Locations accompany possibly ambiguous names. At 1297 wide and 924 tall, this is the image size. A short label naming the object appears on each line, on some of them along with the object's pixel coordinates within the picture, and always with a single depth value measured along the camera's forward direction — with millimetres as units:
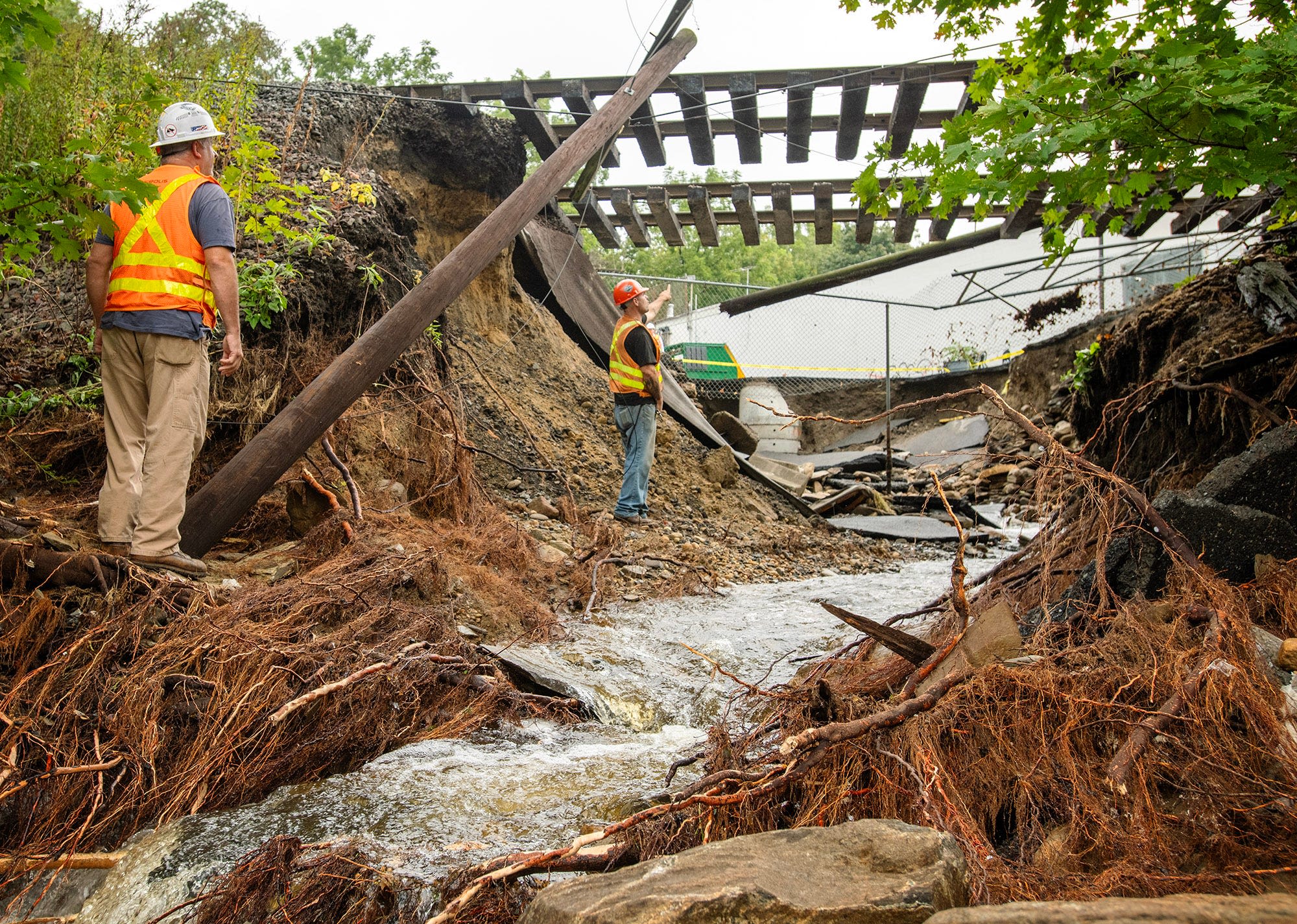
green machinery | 19109
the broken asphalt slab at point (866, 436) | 18344
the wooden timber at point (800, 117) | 8008
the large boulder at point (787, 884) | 1693
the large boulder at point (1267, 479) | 3527
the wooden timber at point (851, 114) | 7926
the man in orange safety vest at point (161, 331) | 3900
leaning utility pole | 4410
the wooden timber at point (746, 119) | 8203
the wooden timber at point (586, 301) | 10750
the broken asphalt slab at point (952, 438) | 16062
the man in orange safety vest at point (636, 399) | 8266
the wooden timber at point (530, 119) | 8758
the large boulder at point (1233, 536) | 3273
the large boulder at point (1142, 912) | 1527
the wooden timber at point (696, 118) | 8367
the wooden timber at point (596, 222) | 10508
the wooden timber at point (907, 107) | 7824
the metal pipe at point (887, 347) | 12185
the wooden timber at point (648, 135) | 8609
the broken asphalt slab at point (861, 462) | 14062
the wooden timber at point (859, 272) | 10680
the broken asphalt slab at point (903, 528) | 9852
